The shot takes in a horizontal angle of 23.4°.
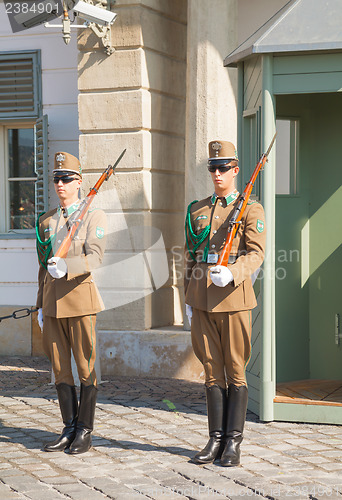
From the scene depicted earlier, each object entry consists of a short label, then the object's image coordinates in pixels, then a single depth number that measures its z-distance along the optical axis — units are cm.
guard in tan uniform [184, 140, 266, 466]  472
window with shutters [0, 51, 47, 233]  839
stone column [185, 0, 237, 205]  734
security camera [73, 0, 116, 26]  709
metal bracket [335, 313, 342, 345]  668
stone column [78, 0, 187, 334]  746
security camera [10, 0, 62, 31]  782
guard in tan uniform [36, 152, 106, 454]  494
